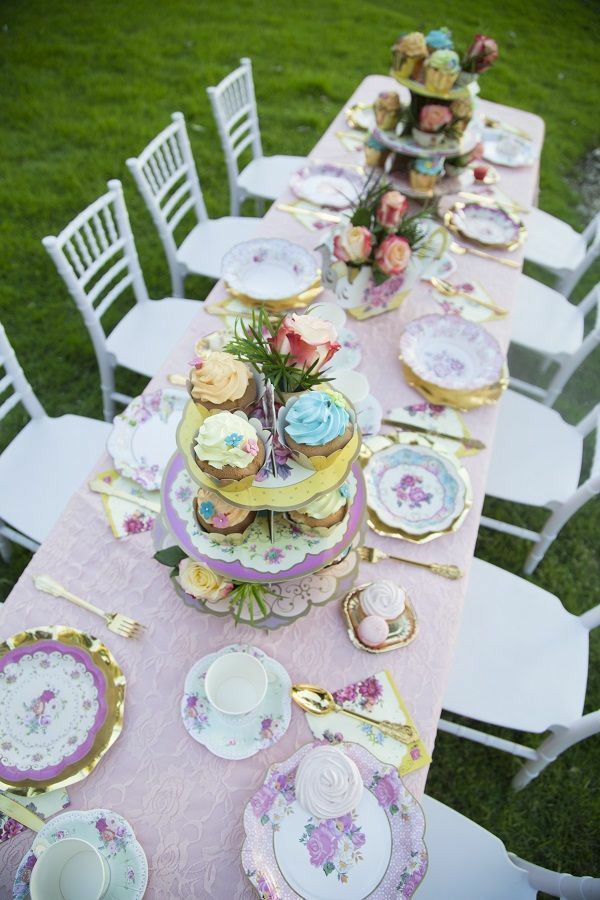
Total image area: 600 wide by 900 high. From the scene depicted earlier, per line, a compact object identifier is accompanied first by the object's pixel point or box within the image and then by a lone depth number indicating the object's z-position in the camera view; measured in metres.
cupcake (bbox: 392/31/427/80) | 2.18
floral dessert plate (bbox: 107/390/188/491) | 1.68
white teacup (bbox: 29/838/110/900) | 1.08
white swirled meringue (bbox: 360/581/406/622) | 1.46
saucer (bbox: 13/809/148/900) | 1.15
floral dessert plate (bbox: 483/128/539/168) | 2.93
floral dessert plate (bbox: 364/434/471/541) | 1.65
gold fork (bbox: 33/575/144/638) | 1.44
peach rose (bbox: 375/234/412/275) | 1.91
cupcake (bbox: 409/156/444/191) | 2.38
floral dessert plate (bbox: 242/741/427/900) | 1.17
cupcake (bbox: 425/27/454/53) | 2.21
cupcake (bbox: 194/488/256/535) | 1.21
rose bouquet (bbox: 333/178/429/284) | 1.92
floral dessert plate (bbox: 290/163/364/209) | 2.56
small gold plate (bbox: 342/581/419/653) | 1.47
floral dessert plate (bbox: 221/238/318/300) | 2.17
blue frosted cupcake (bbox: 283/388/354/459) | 1.09
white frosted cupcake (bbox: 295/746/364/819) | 1.20
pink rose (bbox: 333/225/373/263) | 1.90
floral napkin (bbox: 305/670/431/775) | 1.34
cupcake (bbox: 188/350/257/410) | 1.14
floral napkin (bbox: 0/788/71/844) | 1.21
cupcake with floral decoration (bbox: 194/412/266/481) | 1.06
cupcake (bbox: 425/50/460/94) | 2.14
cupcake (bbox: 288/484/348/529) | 1.27
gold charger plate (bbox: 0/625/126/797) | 1.25
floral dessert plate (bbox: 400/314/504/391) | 1.96
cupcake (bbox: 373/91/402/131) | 2.31
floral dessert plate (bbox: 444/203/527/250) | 2.49
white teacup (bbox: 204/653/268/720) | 1.34
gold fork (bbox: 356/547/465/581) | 1.59
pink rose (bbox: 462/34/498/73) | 2.18
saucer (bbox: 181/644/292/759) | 1.32
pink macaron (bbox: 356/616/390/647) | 1.44
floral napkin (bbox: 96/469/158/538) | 1.61
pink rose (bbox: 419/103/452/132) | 2.20
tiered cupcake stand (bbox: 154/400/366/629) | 1.17
